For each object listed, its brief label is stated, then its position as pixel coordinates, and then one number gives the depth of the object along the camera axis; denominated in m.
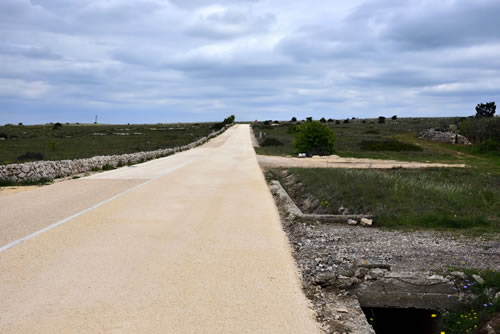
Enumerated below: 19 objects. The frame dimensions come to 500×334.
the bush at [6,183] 16.28
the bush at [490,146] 37.28
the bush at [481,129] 41.38
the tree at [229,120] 124.81
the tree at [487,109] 81.56
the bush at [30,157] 32.41
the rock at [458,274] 5.62
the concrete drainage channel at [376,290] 4.98
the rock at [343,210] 10.73
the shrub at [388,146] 41.66
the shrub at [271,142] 52.30
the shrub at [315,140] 37.12
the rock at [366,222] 9.35
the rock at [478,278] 5.48
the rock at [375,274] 5.59
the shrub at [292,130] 58.38
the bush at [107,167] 22.72
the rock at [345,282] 5.61
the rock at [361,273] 5.72
